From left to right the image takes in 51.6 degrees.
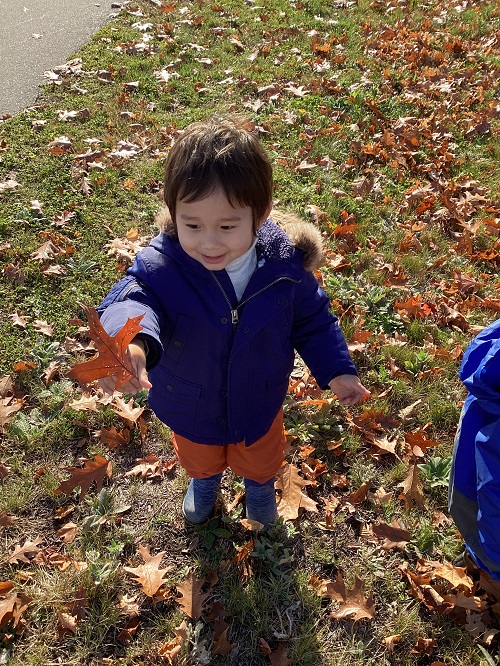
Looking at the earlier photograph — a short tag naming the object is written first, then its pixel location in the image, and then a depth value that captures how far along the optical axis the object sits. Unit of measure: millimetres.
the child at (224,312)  1537
